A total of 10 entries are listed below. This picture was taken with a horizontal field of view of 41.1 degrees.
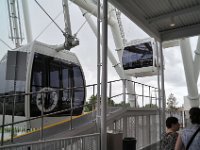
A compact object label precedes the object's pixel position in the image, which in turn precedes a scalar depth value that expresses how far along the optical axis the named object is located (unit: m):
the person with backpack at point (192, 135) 3.40
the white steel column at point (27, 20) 18.48
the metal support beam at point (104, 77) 6.02
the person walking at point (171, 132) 4.07
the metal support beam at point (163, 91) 9.56
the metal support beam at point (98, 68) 6.34
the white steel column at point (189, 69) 17.27
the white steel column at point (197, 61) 17.59
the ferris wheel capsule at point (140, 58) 18.77
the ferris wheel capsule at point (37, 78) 9.55
